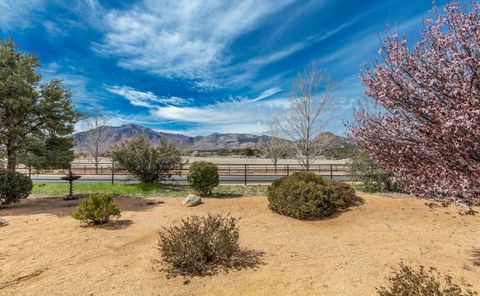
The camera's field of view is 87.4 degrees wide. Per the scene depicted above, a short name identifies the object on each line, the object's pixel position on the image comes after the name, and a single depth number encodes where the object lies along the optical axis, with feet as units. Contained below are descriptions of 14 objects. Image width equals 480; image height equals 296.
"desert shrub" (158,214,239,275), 14.82
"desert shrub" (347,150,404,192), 44.98
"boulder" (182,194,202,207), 33.61
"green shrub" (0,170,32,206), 33.73
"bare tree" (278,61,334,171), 49.14
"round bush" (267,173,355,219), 26.81
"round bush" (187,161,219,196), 40.16
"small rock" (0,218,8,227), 24.57
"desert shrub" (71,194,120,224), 23.52
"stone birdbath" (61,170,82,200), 37.11
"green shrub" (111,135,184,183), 51.72
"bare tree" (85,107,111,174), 112.04
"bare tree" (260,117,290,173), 141.40
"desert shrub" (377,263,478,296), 9.55
